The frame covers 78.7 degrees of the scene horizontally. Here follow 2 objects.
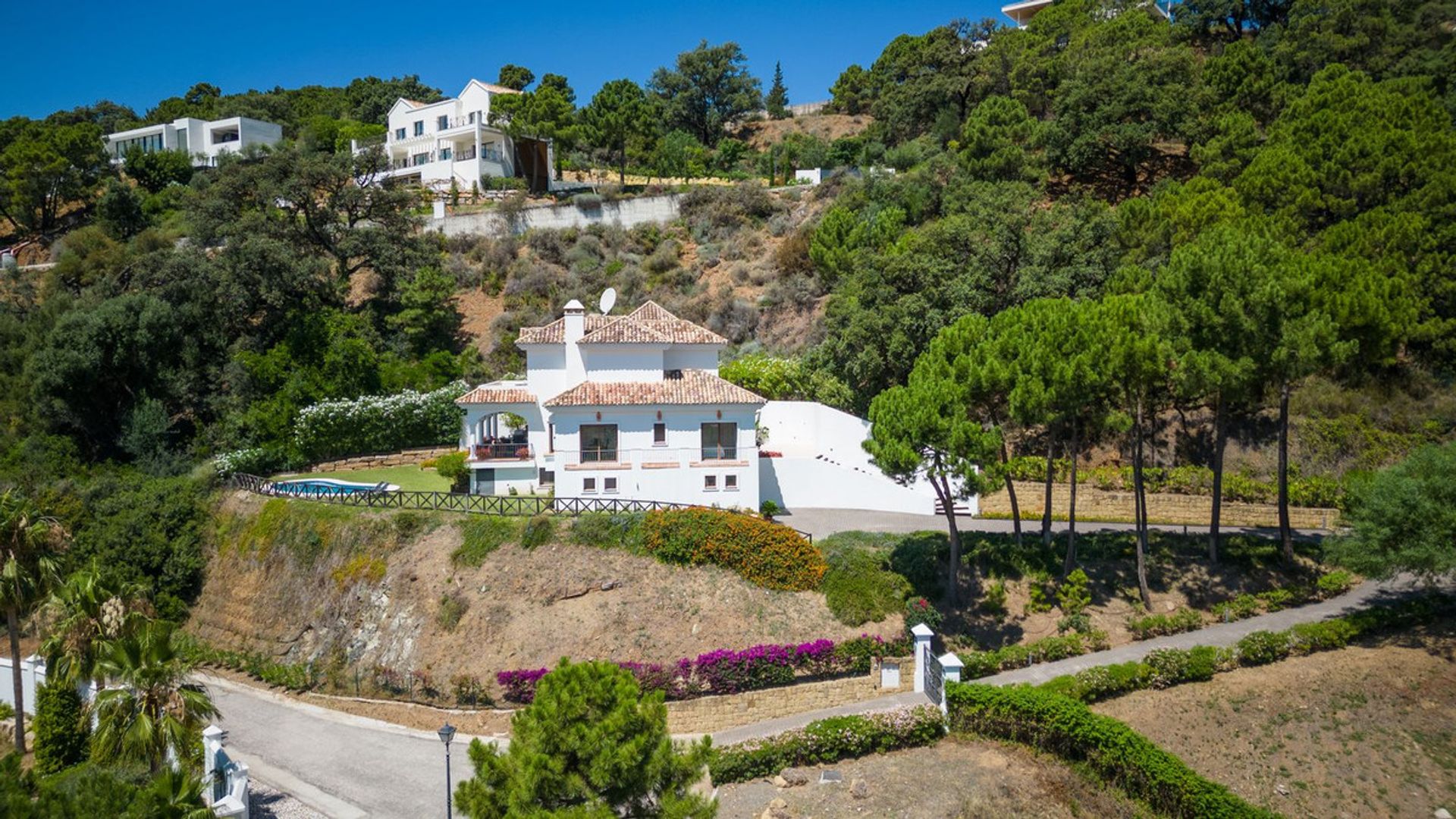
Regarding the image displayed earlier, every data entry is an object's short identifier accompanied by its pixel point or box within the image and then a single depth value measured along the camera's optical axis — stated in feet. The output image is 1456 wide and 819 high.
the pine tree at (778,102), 296.30
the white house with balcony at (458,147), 206.90
